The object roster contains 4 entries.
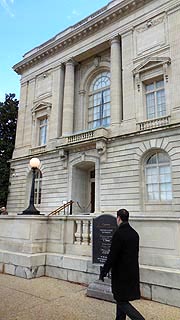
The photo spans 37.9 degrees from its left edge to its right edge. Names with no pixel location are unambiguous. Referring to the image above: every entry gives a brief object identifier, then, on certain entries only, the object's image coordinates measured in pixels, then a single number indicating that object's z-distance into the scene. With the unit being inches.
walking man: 157.7
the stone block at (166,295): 232.7
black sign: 278.4
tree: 988.3
